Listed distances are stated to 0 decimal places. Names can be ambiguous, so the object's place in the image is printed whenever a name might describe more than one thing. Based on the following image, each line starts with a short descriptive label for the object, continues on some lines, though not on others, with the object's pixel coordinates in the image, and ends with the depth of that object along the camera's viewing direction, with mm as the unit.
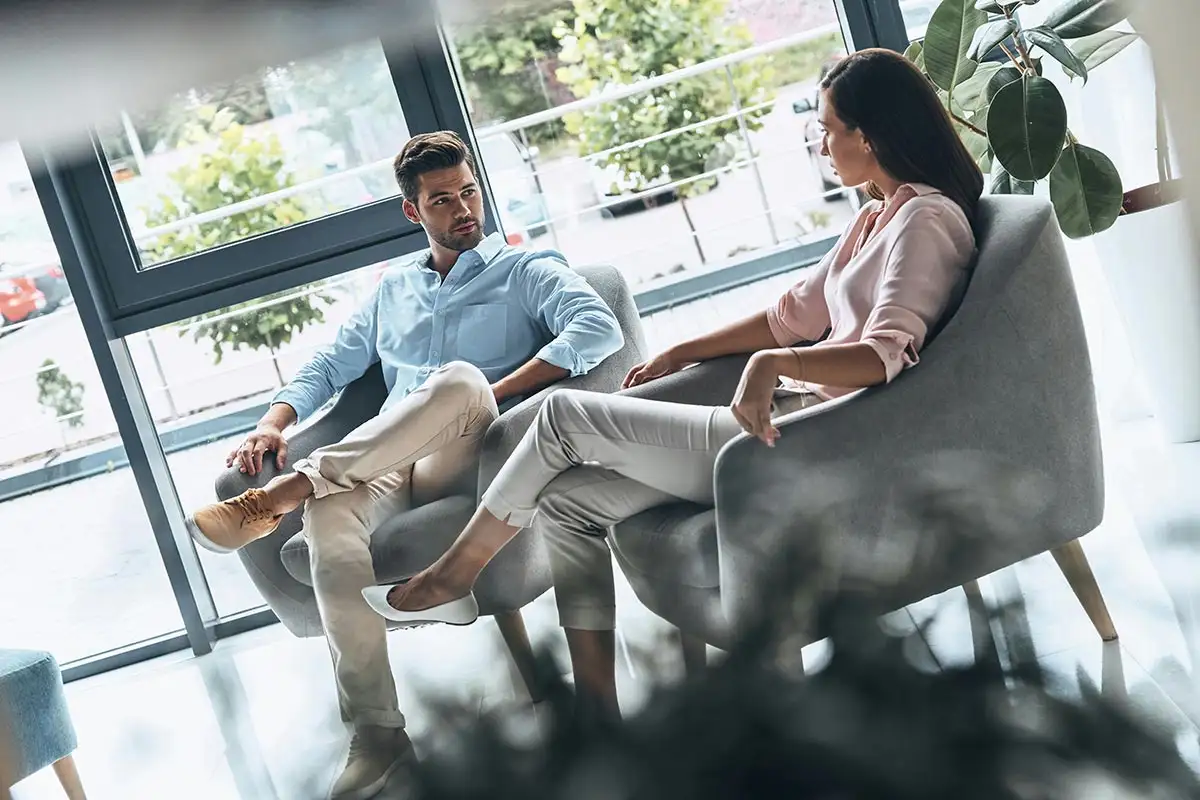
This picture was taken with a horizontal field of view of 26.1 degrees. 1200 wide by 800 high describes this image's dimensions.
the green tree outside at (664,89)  4992
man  4765
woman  4388
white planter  5399
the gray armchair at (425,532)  2743
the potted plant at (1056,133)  6070
